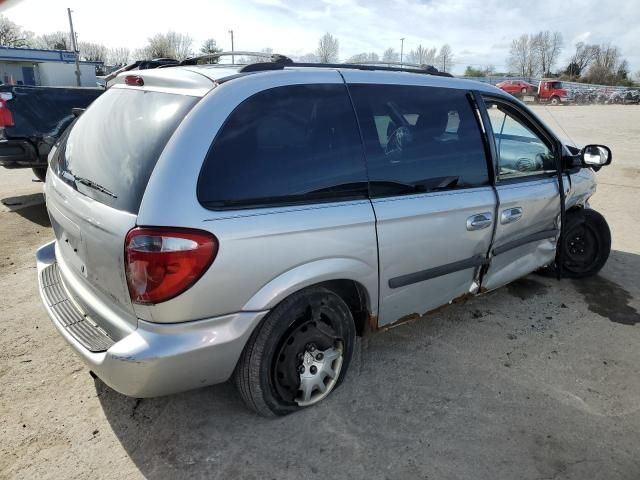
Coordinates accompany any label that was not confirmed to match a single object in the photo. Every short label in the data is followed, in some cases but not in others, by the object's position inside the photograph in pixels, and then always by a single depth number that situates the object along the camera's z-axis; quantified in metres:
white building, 48.25
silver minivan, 2.03
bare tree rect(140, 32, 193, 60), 63.94
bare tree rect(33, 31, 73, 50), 77.06
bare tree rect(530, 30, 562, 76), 91.31
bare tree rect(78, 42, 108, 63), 83.80
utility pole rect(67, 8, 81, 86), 45.82
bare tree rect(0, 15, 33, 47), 68.38
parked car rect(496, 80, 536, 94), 44.66
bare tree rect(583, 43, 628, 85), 69.69
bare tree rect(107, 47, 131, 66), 84.34
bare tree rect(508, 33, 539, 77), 91.00
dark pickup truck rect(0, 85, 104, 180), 6.32
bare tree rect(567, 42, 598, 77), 84.06
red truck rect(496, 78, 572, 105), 43.03
